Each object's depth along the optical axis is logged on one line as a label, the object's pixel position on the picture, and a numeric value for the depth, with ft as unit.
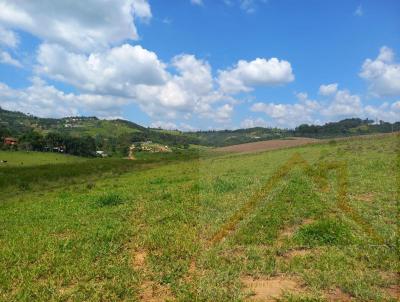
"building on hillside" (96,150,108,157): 456.04
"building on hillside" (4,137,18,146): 410.39
